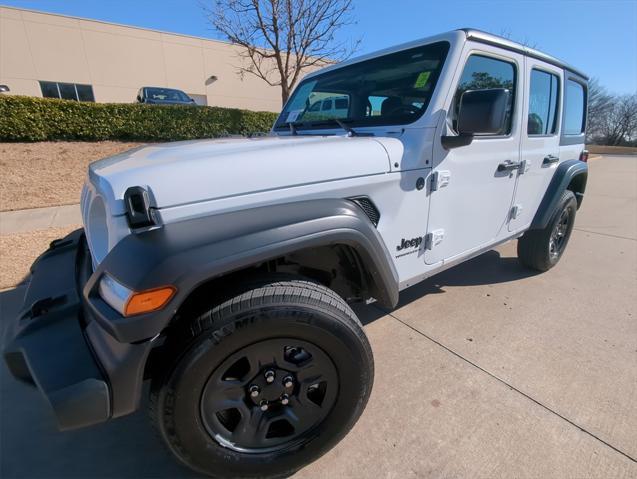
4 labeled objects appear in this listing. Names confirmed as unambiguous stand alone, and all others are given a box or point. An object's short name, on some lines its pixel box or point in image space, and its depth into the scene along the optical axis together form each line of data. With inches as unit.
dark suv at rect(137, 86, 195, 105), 493.4
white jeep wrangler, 49.3
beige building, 693.3
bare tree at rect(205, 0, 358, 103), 390.6
